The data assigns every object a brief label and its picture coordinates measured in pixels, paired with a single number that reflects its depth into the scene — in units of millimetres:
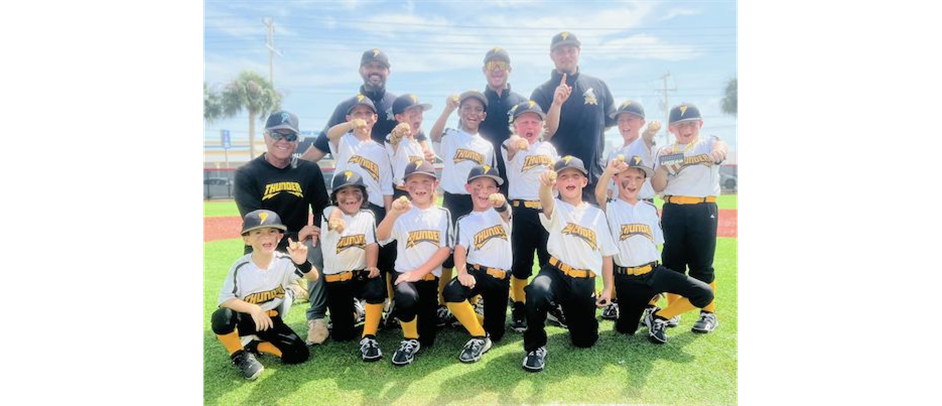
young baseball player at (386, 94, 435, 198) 4723
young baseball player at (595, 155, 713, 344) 4020
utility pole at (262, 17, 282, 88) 36844
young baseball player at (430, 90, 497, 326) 4652
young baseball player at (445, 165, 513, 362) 3971
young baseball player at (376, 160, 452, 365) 3867
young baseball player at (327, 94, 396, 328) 4641
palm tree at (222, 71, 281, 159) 41594
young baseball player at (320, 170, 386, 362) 4180
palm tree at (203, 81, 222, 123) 40312
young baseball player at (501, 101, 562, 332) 4488
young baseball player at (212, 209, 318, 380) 3588
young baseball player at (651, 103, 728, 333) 4289
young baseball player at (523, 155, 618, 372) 3861
